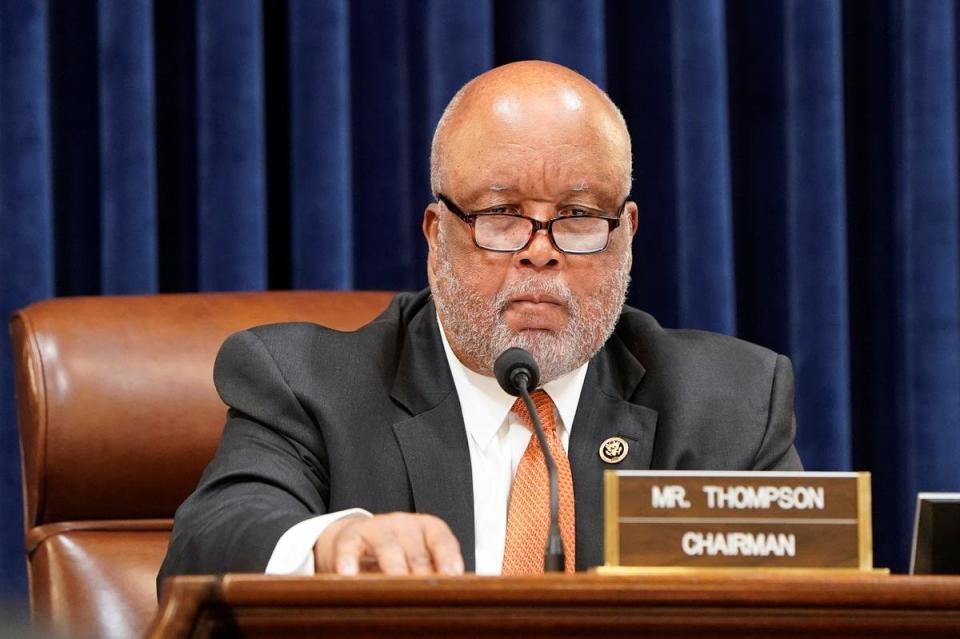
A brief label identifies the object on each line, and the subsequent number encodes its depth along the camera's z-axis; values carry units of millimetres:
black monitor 3428
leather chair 3771
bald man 3709
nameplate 3365
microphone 3541
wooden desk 3274
